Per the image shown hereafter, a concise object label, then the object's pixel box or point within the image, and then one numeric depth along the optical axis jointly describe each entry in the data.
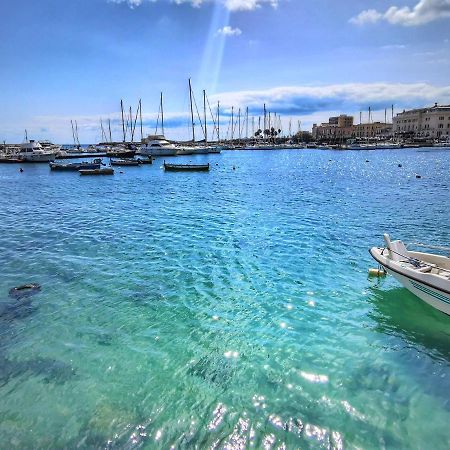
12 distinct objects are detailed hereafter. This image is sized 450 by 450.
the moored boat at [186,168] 70.25
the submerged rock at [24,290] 13.24
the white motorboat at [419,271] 10.65
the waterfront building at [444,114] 197.62
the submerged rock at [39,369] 8.64
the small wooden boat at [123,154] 101.50
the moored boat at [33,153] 95.94
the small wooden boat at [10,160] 96.11
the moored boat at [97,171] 63.49
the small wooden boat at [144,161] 85.97
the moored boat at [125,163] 83.97
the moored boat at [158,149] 111.65
